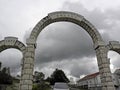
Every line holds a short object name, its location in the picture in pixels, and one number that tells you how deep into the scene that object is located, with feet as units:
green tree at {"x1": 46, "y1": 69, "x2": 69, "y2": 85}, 118.80
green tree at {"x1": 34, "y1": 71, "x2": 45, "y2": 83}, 111.44
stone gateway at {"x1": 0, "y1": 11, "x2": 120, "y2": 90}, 25.39
